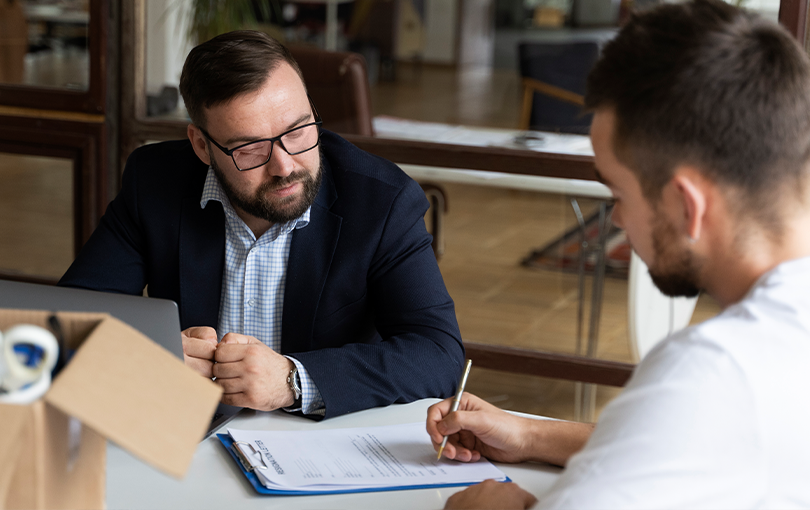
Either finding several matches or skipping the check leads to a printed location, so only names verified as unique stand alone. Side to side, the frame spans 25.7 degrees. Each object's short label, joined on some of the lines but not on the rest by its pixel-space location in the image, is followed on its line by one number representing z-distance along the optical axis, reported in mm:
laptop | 2154
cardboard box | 1827
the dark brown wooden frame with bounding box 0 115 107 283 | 3971
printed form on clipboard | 2224
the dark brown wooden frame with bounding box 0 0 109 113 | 3866
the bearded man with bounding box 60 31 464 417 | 2668
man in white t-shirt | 1897
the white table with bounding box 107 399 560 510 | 2185
